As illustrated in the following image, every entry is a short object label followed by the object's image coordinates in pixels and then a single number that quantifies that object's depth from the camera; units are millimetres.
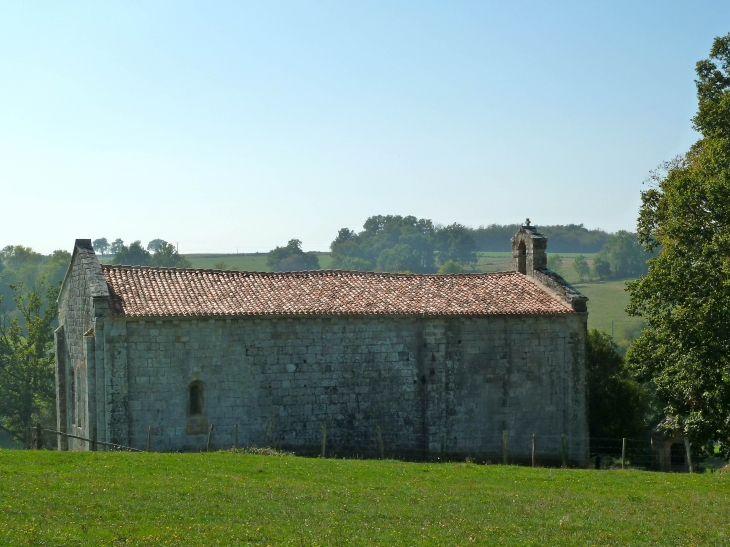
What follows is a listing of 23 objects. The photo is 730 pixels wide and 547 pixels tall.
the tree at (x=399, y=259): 142250
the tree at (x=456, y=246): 148250
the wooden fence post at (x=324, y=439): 27609
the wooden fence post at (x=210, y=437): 26409
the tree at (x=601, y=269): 123981
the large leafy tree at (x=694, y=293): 22953
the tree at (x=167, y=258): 109831
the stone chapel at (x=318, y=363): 26938
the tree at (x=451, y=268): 131250
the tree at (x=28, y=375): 53688
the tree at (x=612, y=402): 36969
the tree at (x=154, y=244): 170700
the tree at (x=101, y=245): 192625
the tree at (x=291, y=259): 137000
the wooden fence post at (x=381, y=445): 28516
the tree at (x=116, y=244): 174112
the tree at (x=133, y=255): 109000
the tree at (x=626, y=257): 124625
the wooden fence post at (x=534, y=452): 27778
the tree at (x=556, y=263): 129188
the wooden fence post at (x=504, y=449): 28406
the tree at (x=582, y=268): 123562
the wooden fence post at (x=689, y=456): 28828
